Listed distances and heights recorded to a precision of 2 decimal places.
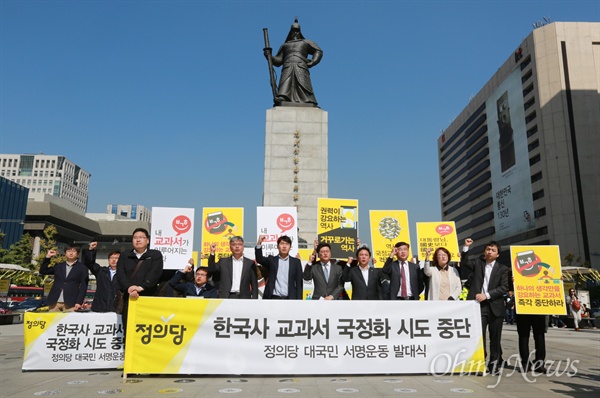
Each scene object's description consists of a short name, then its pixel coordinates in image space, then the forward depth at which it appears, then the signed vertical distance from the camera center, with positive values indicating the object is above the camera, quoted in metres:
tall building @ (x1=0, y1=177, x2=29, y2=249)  68.81 +10.96
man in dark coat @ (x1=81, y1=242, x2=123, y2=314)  7.47 -0.21
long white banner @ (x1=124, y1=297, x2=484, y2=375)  5.80 -0.85
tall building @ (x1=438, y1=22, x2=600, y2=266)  59.84 +20.82
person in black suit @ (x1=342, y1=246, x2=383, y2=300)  7.02 -0.04
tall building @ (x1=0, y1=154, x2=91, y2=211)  130.00 +31.43
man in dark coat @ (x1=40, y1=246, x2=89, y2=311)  7.40 -0.14
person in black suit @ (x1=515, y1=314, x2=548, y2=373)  6.43 -0.94
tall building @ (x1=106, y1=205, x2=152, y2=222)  164.50 +25.13
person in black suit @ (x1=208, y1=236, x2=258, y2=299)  6.69 +0.01
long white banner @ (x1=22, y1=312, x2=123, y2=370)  6.43 -0.99
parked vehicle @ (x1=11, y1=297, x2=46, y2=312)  29.73 -2.15
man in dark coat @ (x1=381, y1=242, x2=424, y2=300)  7.10 -0.01
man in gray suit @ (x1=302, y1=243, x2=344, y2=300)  7.09 +0.00
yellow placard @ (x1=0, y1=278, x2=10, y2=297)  19.56 -0.47
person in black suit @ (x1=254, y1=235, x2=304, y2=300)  6.83 +0.05
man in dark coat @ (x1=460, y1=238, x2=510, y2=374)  6.45 -0.21
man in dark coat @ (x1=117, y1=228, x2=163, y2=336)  5.98 +0.10
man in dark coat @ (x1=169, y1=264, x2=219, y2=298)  7.30 -0.19
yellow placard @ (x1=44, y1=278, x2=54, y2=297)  23.27 -0.61
